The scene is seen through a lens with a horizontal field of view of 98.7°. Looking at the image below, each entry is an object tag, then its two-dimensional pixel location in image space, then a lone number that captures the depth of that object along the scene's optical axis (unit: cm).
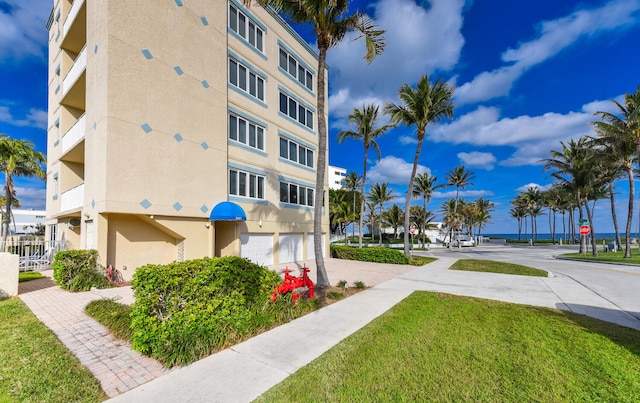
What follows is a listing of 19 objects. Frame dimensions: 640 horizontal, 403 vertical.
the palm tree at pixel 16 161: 1759
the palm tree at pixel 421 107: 1853
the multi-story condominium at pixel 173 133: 1070
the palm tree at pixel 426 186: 3781
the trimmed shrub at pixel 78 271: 952
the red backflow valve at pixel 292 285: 702
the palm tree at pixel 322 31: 901
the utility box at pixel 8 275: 874
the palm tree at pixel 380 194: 4469
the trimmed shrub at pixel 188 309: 470
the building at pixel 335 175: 9781
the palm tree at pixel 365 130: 2283
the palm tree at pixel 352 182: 4541
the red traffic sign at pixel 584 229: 2223
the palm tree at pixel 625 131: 1873
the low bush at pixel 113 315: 571
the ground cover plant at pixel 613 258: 1897
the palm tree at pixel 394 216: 5222
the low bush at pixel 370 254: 1866
